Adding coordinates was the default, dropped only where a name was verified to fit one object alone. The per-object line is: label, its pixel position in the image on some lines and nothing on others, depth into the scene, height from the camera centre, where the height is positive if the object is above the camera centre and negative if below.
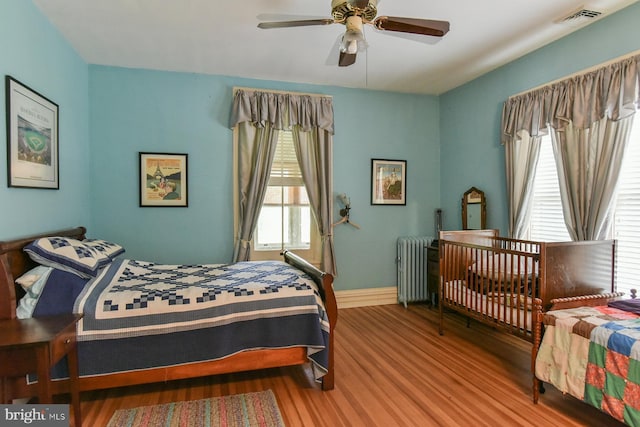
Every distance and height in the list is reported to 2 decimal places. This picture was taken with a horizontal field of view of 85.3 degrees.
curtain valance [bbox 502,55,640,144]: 2.46 +0.87
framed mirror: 3.88 -0.02
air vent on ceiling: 2.54 +1.44
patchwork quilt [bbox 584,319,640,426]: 1.71 -0.84
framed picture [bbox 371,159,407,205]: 4.40 +0.35
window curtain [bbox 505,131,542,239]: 3.26 +0.32
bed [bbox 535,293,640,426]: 1.74 -0.79
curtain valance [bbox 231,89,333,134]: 3.80 +1.12
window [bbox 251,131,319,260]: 4.04 -0.06
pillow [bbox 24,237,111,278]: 2.09 -0.29
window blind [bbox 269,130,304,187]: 4.05 +0.52
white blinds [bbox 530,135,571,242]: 3.11 +0.05
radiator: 4.33 -0.76
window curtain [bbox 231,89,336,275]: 3.82 +0.72
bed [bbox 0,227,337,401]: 2.01 -0.69
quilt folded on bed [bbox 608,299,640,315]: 2.15 -0.62
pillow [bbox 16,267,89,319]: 1.94 -0.49
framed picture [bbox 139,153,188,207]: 3.65 +0.31
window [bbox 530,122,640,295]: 2.55 -0.07
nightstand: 1.54 -0.63
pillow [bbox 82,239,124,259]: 2.56 -0.30
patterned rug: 2.00 -1.23
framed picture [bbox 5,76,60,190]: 2.17 +0.50
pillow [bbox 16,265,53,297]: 1.97 -0.41
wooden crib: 2.28 -0.51
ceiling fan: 2.00 +1.12
